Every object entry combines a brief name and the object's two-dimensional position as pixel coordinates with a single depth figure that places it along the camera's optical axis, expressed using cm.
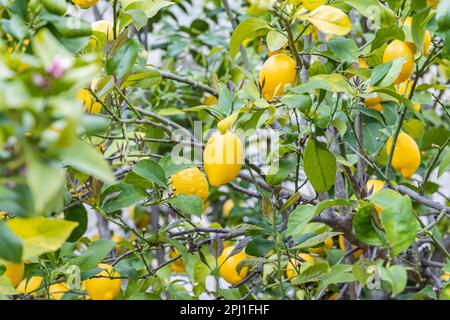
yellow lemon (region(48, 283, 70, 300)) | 252
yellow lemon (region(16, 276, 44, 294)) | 243
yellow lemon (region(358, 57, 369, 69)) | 250
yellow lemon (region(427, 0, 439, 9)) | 194
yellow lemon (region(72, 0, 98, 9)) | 197
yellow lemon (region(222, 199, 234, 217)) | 343
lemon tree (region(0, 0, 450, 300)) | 147
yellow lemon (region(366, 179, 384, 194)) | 233
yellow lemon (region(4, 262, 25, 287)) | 188
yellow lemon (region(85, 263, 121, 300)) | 219
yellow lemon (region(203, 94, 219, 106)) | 294
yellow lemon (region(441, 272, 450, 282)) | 273
